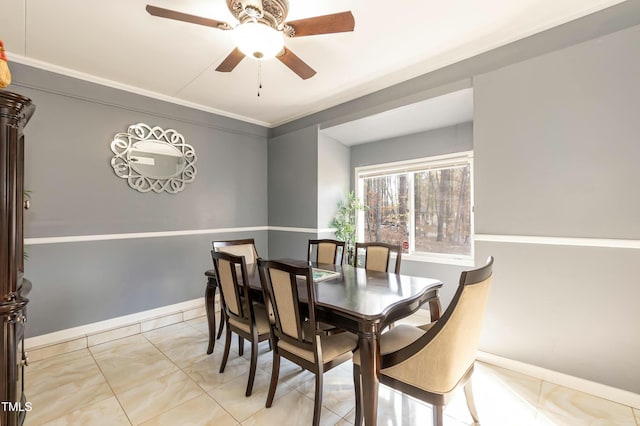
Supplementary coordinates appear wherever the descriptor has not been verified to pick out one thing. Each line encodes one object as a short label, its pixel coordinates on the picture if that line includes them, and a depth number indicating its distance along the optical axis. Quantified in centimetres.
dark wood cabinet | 122
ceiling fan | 165
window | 335
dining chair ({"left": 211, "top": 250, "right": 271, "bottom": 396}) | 209
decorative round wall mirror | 318
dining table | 150
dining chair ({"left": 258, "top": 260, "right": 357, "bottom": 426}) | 166
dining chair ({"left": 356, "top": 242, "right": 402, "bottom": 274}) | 276
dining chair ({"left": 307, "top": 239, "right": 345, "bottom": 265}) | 312
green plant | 391
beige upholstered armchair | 130
